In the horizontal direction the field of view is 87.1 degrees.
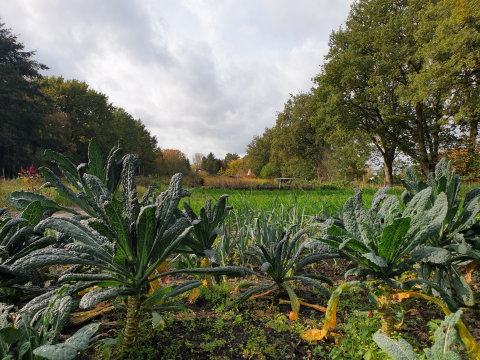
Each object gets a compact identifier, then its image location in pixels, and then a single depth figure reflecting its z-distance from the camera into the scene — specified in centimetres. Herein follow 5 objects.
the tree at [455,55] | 1109
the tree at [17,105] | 1875
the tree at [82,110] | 2559
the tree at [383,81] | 1443
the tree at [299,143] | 2591
